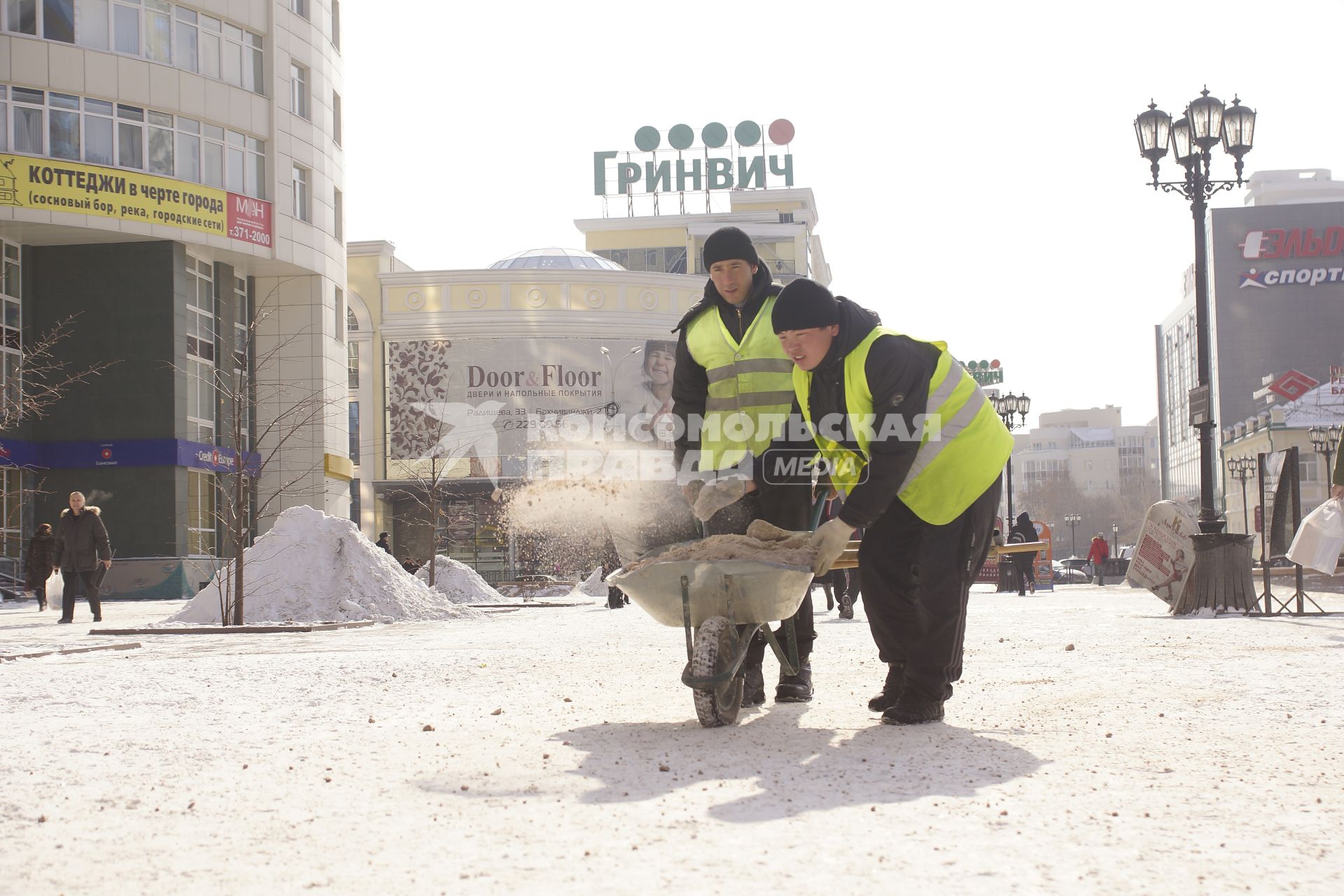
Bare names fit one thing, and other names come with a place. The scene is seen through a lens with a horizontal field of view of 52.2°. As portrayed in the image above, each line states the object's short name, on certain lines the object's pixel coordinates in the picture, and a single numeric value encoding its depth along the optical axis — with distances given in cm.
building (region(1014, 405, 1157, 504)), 17950
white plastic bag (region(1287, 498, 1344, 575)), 1130
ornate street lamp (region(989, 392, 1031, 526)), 3662
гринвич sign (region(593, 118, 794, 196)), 7912
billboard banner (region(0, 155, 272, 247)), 3059
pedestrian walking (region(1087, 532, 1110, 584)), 4106
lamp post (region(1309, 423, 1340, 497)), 4225
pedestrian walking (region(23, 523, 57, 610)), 2134
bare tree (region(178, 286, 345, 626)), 3534
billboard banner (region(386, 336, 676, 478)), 5366
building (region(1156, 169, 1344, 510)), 10238
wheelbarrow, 493
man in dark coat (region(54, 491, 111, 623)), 1644
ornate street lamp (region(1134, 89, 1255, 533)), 1495
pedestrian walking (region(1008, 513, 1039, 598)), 2758
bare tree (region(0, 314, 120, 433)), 3112
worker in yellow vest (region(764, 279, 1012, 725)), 498
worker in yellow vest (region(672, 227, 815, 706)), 563
